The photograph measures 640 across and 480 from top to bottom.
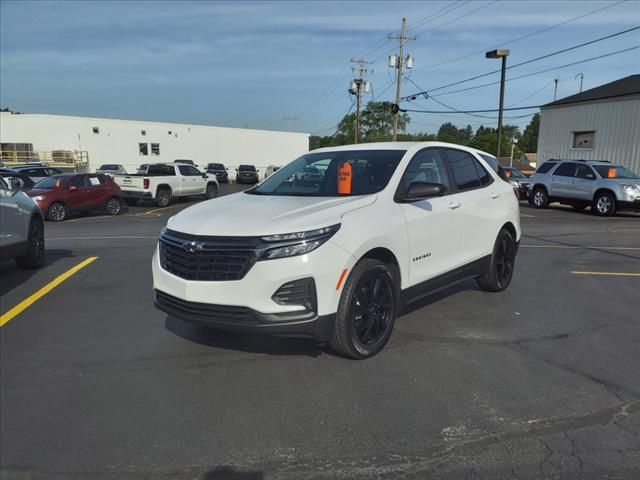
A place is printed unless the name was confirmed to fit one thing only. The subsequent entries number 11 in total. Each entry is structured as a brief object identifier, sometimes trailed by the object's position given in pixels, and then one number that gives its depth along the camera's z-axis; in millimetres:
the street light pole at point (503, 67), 24406
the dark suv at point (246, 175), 44031
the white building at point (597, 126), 24281
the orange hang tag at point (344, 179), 4621
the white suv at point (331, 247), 3650
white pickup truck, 20562
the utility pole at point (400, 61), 38531
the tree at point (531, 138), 137562
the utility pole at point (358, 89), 50125
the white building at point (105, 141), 43062
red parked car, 16227
